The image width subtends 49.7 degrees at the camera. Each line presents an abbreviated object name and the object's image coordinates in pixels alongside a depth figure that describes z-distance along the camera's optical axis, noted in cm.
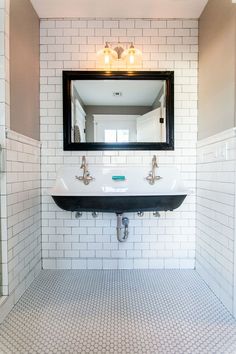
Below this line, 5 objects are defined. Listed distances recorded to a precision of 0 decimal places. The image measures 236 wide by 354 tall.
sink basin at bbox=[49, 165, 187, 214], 189
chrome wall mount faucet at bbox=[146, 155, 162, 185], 224
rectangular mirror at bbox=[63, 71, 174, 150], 227
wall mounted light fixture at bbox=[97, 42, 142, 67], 218
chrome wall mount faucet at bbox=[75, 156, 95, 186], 223
